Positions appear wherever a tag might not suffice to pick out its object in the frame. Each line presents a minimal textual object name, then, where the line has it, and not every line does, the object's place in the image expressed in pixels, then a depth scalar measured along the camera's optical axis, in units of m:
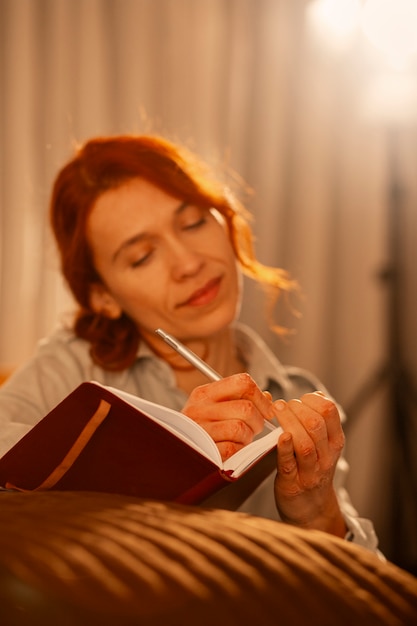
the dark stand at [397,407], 1.84
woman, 1.20
